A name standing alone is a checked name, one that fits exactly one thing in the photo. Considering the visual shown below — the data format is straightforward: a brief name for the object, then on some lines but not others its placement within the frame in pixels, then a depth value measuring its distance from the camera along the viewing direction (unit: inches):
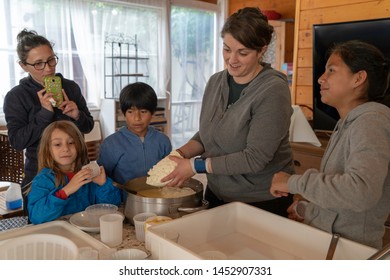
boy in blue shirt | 64.2
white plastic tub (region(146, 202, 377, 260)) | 35.0
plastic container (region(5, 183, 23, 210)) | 84.1
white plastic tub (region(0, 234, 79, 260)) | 33.6
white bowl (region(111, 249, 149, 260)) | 35.3
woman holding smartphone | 60.6
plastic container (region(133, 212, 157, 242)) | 41.3
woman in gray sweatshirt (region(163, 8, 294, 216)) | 47.5
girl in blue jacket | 48.3
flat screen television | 91.7
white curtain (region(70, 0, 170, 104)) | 150.9
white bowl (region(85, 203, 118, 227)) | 46.3
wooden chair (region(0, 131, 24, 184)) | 90.3
